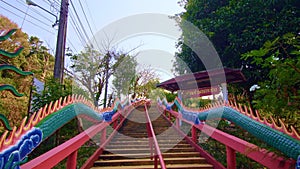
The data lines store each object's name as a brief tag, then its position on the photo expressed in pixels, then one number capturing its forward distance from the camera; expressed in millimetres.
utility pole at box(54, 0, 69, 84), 5844
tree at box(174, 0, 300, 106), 7512
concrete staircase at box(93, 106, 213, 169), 3629
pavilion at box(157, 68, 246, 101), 7344
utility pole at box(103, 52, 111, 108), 10584
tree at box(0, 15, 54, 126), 5333
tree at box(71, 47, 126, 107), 9639
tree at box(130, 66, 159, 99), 26719
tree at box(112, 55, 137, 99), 17322
